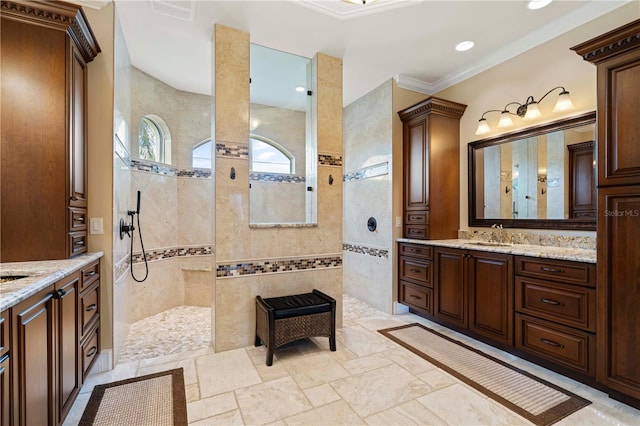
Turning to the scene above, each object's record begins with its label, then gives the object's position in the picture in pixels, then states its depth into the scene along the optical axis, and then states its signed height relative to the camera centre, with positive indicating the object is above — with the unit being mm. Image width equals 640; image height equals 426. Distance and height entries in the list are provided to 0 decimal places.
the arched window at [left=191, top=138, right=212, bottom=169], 3971 +804
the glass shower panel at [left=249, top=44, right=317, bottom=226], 2955 +820
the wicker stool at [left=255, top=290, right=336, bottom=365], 2365 -908
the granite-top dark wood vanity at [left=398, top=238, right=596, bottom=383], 2029 -711
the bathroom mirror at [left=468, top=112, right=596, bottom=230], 2477 +337
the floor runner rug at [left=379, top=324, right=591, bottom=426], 1800 -1215
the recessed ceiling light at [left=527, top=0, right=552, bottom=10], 2277 +1644
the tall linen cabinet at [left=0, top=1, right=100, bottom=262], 1713 +510
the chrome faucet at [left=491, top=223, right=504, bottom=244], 3031 -200
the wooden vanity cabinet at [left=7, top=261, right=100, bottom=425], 1099 -630
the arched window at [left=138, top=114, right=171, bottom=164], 3551 +936
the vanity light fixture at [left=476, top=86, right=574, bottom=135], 2488 +963
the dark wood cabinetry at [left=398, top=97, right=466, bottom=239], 3283 +510
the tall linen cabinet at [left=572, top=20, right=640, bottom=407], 1761 +27
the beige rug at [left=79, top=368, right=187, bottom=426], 1696 -1203
